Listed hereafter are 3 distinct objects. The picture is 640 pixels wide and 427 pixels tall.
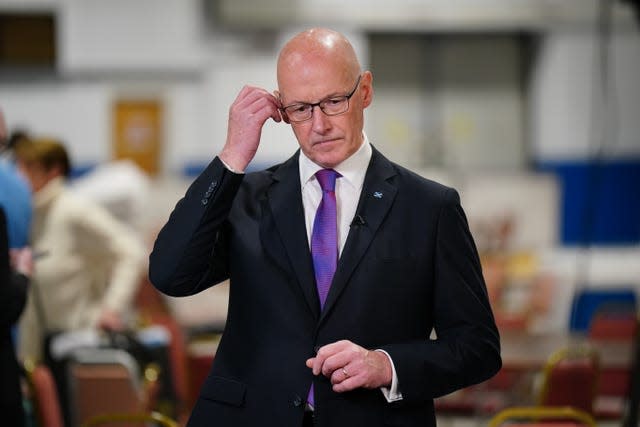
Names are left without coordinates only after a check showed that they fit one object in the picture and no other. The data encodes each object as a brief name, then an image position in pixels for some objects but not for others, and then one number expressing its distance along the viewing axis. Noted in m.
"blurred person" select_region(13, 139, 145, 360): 9.35
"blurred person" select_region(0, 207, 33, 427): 5.33
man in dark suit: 4.00
